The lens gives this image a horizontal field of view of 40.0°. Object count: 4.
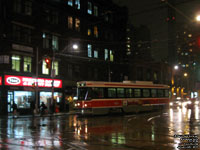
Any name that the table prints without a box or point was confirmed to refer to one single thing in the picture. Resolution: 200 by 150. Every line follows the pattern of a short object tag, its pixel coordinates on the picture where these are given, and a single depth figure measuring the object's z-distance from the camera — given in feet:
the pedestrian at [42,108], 105.91
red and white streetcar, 93.15
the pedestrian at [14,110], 98.19
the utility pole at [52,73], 114.52
